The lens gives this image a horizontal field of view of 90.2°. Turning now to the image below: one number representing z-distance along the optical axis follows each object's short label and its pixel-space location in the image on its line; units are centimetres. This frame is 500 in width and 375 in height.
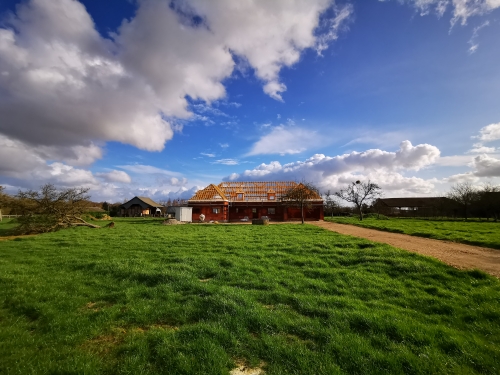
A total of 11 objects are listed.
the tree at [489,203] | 3759
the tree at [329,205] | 5015
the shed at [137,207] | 6813
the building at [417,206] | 4453
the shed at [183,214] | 3525
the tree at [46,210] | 2155
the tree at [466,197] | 3997
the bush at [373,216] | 4288
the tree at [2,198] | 3448
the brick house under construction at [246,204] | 3819
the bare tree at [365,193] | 3962
